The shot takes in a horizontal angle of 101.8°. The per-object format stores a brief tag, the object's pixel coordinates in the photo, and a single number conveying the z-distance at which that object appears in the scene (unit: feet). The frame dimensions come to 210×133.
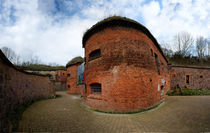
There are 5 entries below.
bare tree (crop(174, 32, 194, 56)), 80.89
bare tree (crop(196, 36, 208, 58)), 87.12
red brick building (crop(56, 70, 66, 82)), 81.38
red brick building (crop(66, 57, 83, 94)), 53.61
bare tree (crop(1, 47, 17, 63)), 96.22
